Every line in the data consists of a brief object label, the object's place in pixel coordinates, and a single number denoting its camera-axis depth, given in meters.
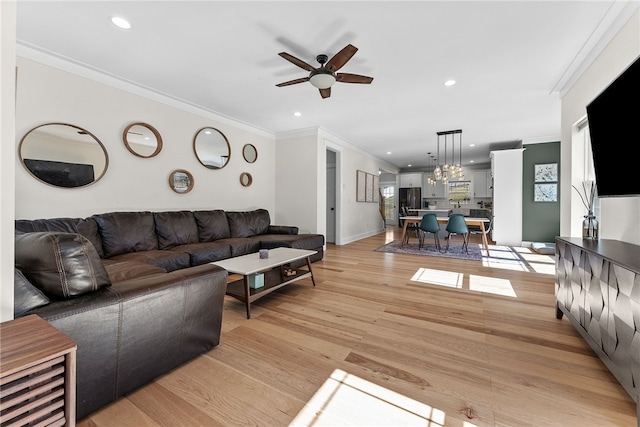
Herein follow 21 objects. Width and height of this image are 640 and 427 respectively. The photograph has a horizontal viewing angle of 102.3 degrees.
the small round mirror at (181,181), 3.80
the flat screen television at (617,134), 1.47
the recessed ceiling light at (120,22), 2.14
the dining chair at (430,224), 5.35
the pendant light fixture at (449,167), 5.54
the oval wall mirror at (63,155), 2.55
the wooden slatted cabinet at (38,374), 0.69
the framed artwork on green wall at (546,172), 5.54
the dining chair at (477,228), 5.70
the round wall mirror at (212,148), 4.14
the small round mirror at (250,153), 4.95
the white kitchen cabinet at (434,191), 9.59
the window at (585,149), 2.84
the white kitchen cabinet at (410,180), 10.09
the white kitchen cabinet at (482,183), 8.80
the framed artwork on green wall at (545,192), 5.55
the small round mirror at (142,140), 3.29
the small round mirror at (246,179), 4.92
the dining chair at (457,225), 5.06
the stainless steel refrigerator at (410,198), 10.09
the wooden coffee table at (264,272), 2.29
